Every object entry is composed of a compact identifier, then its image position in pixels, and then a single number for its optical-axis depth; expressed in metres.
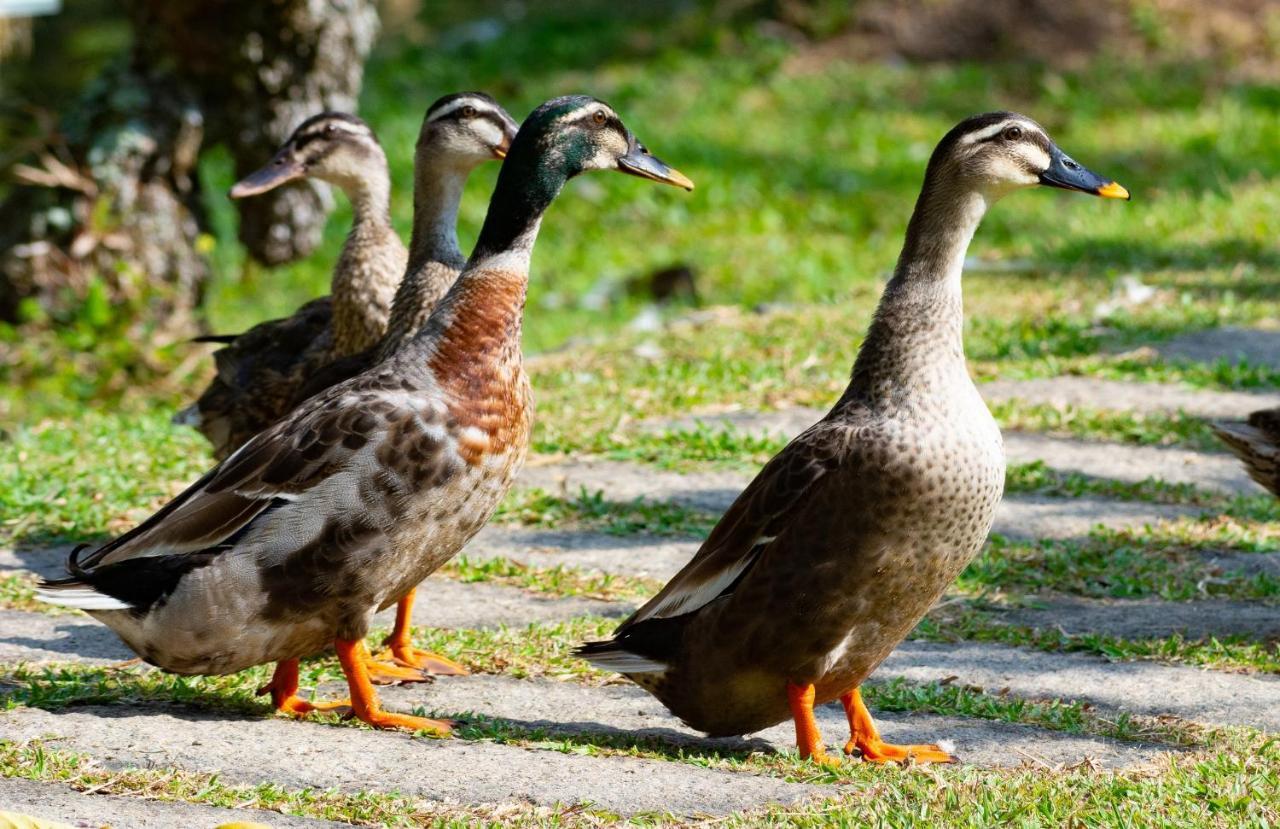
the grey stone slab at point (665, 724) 8.82
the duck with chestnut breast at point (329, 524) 8.77
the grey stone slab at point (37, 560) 11.66
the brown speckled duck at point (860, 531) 8.23
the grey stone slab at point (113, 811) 7.44
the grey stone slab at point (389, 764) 7.97
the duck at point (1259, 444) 11.42
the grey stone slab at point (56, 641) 10.01
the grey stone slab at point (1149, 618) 10.80
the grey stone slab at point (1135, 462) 13.87
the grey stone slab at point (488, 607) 11.11
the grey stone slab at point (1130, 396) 15.44
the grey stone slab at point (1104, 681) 9.44
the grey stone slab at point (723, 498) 12.92
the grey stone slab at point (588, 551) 12.13
